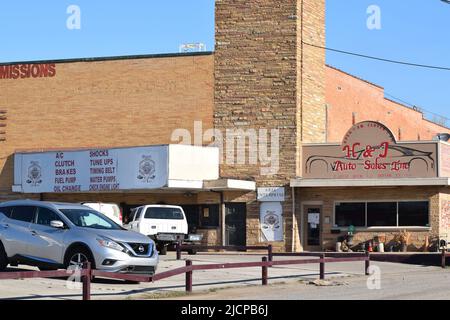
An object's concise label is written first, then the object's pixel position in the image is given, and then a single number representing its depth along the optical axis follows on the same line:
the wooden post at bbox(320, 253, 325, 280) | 24.05
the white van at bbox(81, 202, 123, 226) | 35.79
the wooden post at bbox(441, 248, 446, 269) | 30.41
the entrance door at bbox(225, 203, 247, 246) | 41.06
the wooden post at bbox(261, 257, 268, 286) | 22.05
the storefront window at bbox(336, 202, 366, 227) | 39.88
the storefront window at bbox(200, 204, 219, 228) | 41.50
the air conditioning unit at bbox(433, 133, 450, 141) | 48.03
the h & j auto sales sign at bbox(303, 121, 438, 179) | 38.44
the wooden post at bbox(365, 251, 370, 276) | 26.55
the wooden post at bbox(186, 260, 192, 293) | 19.70
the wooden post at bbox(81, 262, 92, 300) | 16.53
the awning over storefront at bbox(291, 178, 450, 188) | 37.91
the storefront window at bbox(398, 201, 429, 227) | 38.78
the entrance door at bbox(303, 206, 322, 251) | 40.75
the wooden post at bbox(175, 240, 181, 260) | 29.56
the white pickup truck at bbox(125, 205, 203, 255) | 33.62
